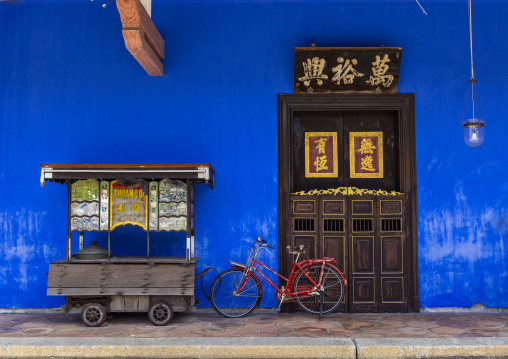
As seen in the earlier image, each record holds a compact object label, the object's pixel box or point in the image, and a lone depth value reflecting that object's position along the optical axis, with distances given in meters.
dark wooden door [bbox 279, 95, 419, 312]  7.59
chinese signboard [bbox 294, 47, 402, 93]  7.55
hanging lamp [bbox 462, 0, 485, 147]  6.94
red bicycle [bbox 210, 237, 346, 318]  7.18
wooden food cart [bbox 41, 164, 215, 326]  6.70
